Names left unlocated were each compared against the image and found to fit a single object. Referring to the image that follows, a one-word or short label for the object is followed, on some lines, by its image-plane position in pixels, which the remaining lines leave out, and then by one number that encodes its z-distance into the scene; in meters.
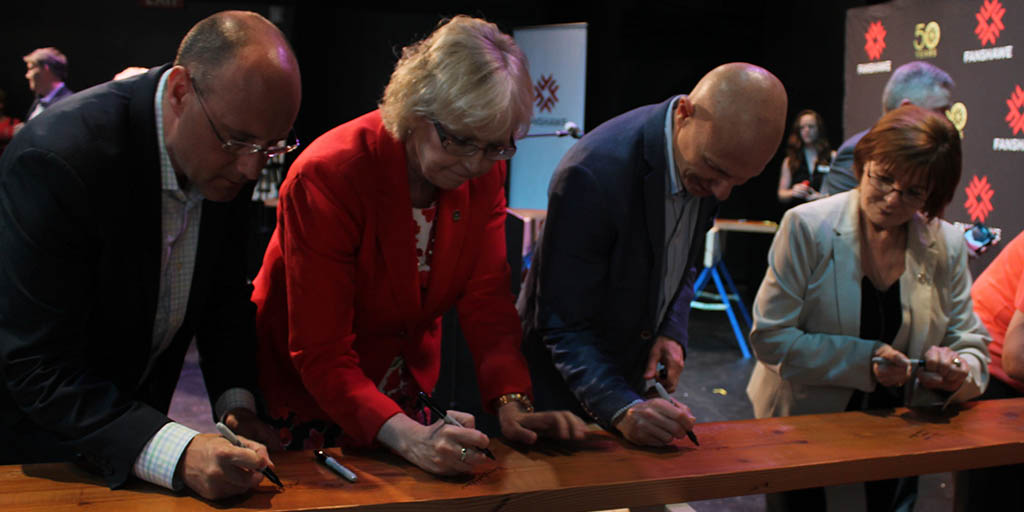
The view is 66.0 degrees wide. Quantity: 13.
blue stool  5.94
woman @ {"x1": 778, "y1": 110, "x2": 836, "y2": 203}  6.38
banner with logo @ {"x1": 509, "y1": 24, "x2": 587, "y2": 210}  7.32
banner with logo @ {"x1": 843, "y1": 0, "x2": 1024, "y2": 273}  4.70
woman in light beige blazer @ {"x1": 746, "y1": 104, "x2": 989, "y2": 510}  1.96
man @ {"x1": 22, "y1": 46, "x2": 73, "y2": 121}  6.27
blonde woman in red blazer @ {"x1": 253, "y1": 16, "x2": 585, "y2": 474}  1.41
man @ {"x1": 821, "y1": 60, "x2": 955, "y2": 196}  3.38
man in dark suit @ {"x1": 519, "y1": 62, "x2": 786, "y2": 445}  1.62
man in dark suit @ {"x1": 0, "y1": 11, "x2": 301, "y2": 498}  1.20
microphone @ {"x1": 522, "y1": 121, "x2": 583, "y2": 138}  4.21
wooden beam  1.32
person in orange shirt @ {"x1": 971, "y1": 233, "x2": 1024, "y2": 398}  2.26
